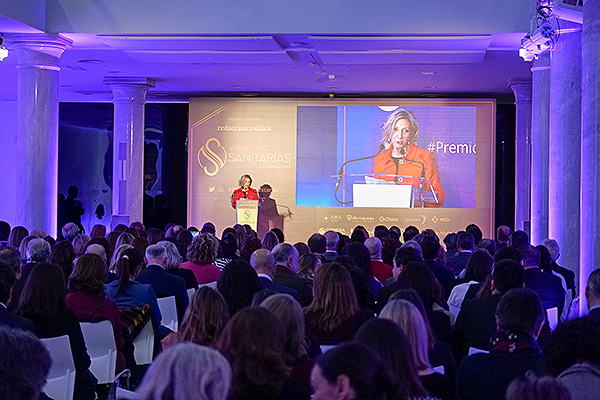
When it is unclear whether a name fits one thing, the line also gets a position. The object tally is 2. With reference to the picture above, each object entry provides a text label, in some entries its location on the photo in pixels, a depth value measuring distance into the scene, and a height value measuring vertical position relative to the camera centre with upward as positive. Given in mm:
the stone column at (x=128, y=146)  15484 +1291
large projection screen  16547 +1190
